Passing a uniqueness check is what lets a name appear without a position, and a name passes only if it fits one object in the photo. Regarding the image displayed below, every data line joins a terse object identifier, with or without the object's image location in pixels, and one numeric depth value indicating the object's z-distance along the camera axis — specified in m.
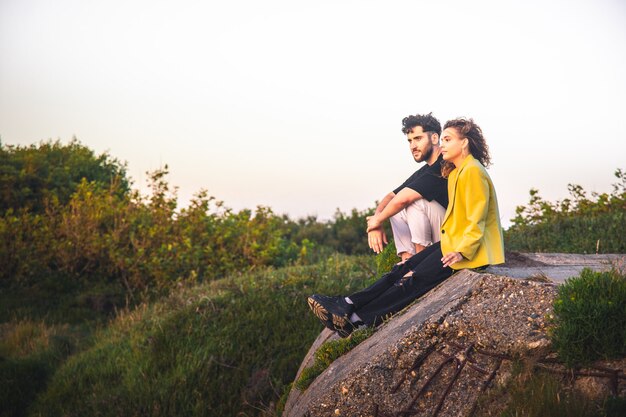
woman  5.23
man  6.48
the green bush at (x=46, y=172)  17.31
